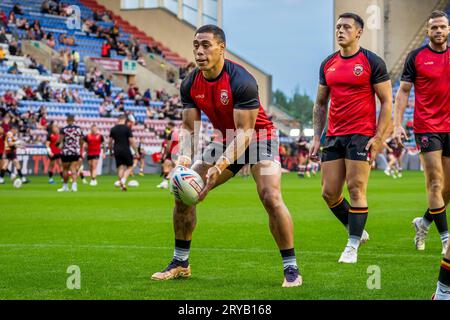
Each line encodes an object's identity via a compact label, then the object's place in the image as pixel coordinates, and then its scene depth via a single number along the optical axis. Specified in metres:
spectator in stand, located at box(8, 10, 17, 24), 45.38
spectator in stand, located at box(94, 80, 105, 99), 44.56
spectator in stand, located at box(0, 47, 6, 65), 41.38
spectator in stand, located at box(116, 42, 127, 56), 49.69
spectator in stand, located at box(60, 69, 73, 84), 43.88
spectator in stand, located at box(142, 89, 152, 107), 46.94
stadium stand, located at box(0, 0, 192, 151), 39.59
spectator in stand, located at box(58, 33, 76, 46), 46.66
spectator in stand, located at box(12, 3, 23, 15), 46.72
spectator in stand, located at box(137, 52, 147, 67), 50.53
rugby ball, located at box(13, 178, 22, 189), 28.20
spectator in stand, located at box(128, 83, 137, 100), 46.78
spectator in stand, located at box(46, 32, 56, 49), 45.09
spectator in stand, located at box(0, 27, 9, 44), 42.72
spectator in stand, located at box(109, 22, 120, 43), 50.59
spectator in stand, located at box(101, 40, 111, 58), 48.06
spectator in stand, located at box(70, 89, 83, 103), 42.66
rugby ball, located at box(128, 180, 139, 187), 29.30
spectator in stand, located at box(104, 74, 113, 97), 44.97
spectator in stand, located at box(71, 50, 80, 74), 44.72
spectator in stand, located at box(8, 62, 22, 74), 41.06
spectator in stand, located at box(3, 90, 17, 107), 37.75
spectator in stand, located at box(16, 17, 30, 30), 45.12
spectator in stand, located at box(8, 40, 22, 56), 42.38
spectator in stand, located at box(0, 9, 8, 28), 44.44
